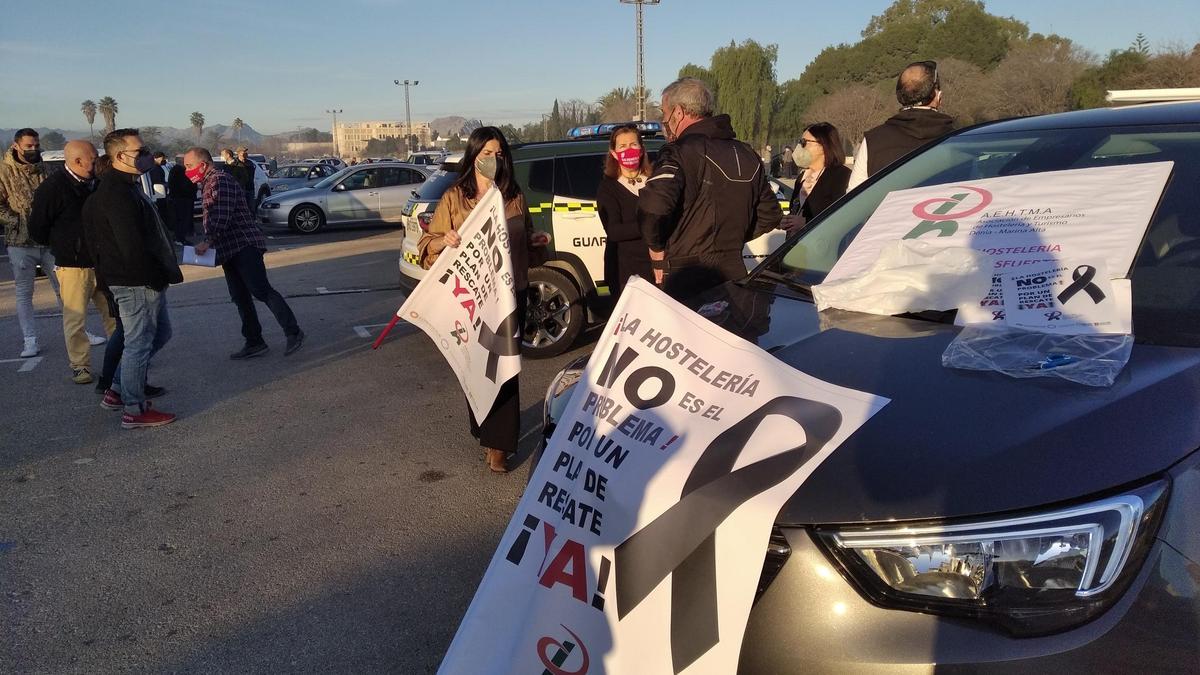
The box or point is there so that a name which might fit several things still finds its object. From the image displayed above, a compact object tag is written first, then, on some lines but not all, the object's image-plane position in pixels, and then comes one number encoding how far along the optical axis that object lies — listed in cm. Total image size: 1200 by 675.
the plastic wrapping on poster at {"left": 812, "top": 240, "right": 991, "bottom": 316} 247
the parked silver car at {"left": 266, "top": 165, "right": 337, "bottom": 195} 2641
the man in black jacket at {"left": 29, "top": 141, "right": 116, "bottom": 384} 613
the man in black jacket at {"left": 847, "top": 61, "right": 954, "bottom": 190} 486
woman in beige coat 436
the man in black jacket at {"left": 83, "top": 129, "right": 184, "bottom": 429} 520
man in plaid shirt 672
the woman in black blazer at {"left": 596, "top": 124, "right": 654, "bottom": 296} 526
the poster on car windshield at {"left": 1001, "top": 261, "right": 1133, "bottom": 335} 221
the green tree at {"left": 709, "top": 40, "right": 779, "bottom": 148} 6700
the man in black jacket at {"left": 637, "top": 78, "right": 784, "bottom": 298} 421
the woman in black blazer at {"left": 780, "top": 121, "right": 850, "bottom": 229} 564
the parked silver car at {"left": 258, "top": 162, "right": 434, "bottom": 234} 1889
